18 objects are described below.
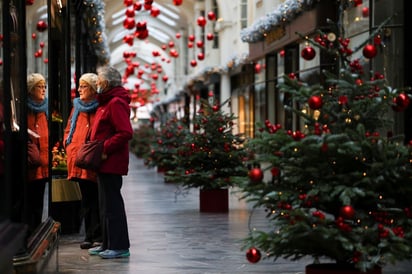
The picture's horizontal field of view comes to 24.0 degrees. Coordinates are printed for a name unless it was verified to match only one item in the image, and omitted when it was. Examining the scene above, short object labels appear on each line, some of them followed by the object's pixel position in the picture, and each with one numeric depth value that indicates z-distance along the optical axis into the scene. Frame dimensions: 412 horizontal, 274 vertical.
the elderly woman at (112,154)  8.94
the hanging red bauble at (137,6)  17.81
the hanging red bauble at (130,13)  21.46
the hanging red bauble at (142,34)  19.64
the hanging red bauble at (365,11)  13.86
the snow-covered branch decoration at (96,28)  18.42
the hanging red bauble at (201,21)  24.84
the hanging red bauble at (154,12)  22.38
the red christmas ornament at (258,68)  24.11
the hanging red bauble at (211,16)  24.67
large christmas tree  5.88
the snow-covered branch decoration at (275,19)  17.02
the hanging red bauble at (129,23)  21.42
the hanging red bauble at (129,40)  27.25
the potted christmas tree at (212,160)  14.34
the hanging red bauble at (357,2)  14.26
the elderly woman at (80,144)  9.59
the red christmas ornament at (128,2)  18.56
